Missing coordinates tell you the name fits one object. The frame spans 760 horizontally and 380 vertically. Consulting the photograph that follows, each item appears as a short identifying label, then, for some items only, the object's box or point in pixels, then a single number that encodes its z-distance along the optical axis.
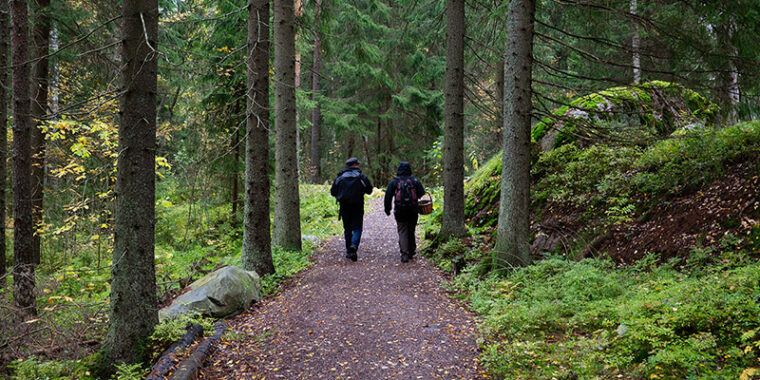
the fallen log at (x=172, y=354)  4.29
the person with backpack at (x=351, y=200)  9.22
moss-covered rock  9.37
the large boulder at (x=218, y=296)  6.00
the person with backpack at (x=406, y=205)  9.03
